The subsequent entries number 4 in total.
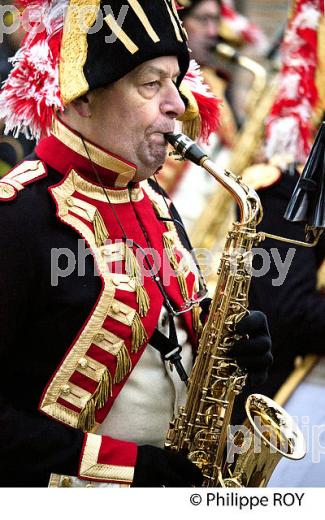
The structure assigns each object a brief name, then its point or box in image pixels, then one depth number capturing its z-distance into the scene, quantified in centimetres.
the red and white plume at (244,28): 1650
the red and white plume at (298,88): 976
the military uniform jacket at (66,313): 562
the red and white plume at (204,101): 679
